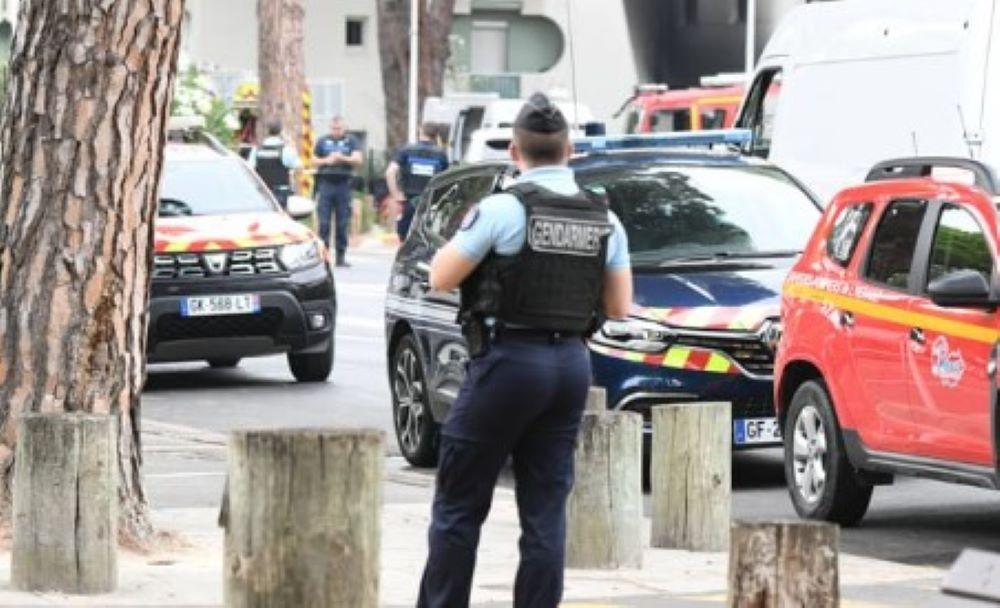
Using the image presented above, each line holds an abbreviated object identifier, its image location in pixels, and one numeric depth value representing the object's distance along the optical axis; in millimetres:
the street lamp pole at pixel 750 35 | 51000
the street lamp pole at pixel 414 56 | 47781
